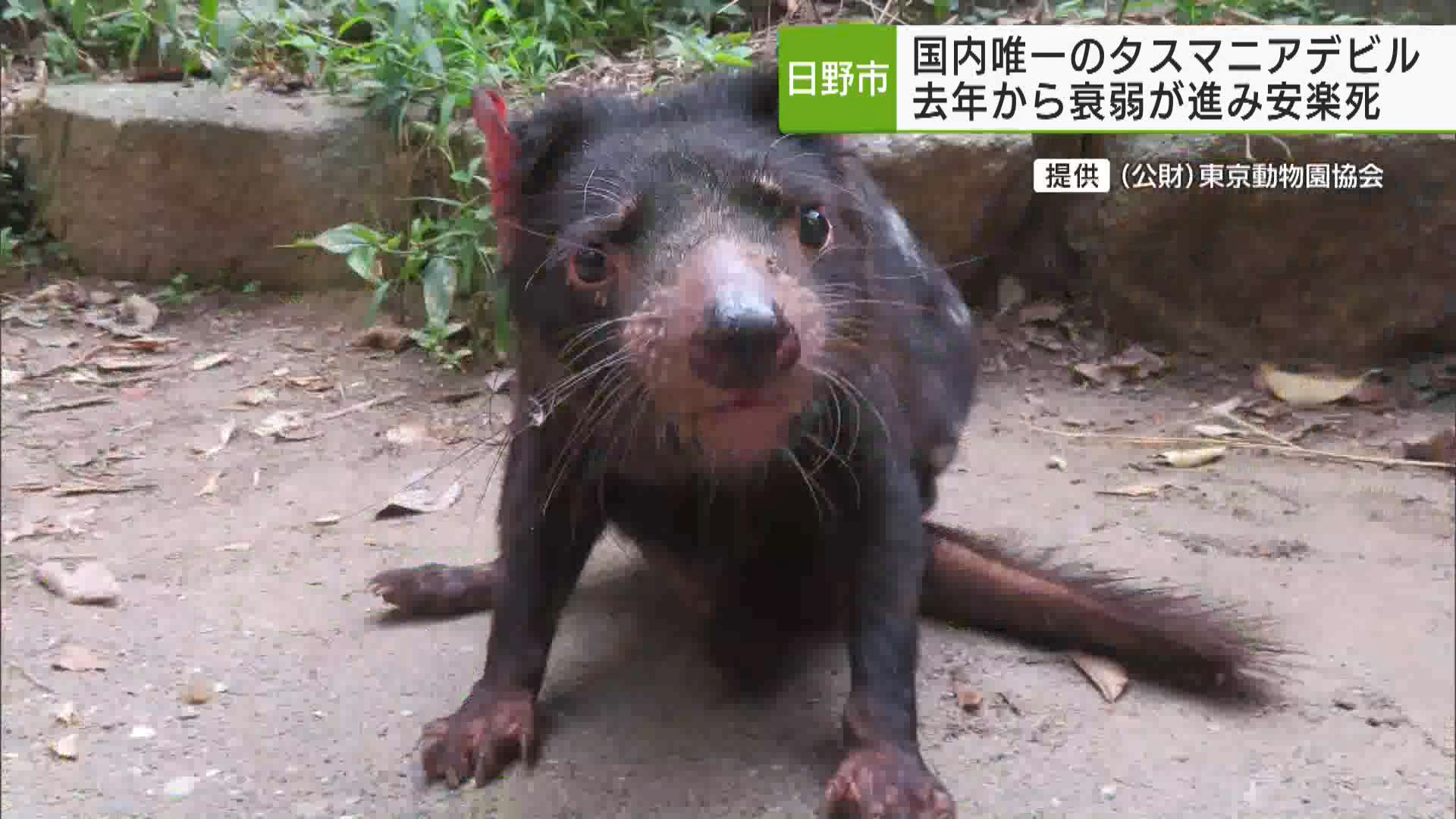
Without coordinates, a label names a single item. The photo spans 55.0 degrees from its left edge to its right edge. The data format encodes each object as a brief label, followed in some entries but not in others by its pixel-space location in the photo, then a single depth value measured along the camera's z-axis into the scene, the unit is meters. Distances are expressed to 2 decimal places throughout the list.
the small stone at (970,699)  0.47
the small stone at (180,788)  0.34
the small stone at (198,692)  0.34
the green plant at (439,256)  0.43
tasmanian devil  0.40
